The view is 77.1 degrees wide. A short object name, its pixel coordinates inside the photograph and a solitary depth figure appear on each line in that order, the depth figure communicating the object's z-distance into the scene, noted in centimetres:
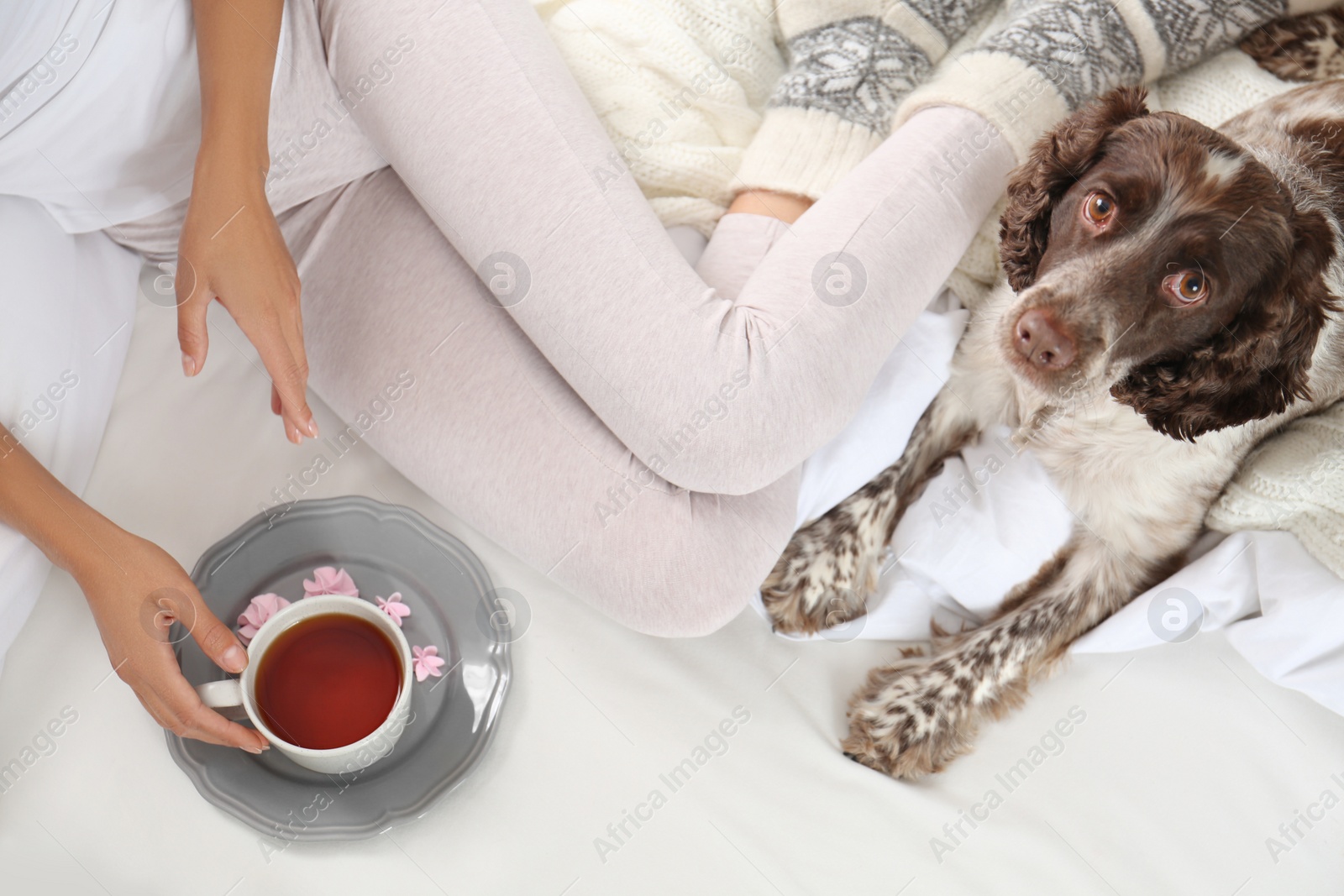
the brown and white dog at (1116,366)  116
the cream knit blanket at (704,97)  153
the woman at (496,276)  116
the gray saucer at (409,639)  116
